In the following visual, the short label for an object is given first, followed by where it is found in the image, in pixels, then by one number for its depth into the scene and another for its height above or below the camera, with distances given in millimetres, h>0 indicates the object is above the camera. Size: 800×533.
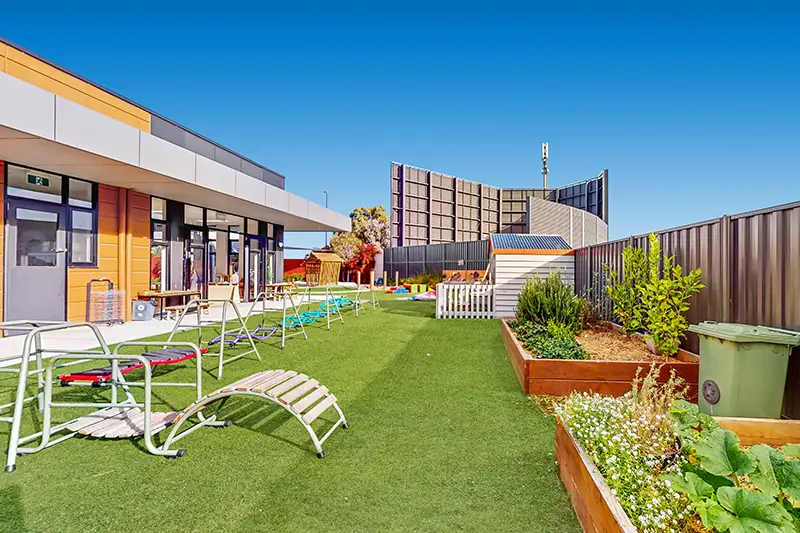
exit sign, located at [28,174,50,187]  8695 +1722
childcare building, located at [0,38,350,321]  7250 +1797
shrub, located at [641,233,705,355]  4816 -381
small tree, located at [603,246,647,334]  5824 -275
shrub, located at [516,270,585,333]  6742 -549
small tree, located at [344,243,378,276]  32344 +777
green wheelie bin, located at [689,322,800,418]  3238 -733
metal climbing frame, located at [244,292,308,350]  7191 -1136
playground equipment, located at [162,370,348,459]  3209 -979
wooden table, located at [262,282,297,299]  17269 -780
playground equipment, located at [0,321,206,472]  3166 -1268
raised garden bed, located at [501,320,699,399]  4543 -1096
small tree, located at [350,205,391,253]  39219 +3925
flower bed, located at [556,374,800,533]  1670 -933
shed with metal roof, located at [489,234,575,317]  10898 +154
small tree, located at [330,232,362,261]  37531 +2010
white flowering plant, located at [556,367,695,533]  1951 -974
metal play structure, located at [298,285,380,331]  9508 -1029
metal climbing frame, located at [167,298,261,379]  5551 -748
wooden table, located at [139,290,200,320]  11226 -725
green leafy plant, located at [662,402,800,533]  1585 -858
